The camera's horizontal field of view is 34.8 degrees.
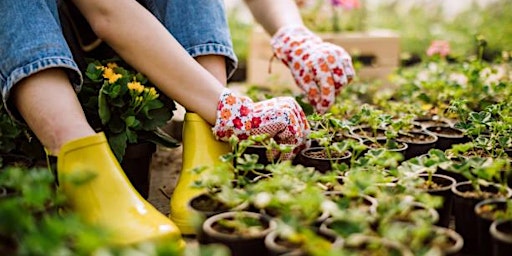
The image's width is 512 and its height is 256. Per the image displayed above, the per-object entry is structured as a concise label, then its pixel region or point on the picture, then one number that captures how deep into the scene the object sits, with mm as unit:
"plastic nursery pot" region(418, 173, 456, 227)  1450
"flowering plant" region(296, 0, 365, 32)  3150
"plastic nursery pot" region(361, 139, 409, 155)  1754
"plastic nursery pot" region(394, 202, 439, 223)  1248
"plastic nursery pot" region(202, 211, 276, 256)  1241
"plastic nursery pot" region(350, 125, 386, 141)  1928
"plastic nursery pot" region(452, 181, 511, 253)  1387
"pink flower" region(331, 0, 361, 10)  3111
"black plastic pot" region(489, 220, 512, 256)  1179
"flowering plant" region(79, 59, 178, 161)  1695
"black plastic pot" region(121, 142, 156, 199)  1777
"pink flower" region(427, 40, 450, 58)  2824
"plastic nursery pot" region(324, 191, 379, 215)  1306
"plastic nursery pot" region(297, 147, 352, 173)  1691
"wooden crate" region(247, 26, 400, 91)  3133
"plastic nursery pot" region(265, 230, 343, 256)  1164
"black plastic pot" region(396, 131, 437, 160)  1832
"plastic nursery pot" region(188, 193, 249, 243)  1364
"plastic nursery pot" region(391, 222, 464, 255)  1158
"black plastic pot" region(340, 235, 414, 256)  1108
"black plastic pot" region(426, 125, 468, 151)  1913
